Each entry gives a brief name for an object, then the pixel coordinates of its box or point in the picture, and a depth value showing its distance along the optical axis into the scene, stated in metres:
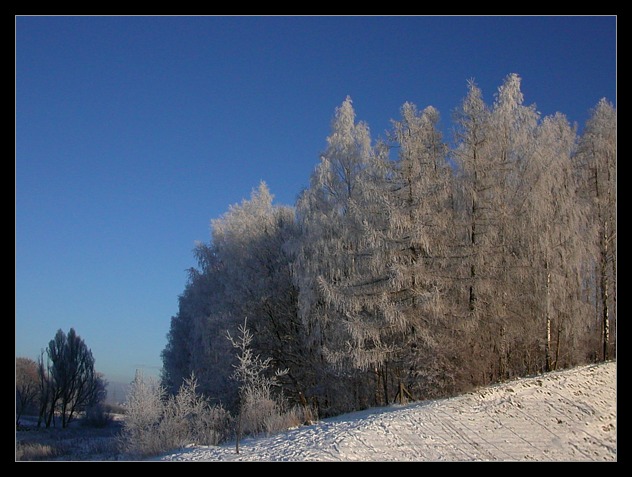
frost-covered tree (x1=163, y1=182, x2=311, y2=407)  27.08
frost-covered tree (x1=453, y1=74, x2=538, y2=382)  19.42
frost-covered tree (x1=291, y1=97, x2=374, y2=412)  21.62
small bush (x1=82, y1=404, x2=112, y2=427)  45.33
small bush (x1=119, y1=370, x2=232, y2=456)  18.02
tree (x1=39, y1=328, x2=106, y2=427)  47.81
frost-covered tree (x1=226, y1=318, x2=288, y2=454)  18.34
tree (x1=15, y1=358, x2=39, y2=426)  45.35
